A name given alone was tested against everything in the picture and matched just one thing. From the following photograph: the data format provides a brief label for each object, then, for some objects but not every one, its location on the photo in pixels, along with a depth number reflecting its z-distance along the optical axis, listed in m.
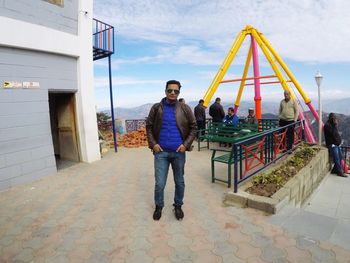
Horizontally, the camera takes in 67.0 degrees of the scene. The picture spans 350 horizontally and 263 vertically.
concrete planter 4.02
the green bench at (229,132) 7.94
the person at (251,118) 10.02
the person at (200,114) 11.17
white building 5.65
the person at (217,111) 10.78
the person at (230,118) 10.14
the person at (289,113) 7.15
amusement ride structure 13.23
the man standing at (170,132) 3.63
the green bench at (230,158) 4.92
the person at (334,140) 8.07
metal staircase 8.48
